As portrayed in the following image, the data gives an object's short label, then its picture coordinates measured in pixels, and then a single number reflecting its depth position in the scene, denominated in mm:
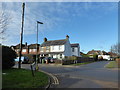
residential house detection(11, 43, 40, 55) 33670
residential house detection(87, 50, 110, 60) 65170
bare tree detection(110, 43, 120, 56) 36368
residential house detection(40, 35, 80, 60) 26983
